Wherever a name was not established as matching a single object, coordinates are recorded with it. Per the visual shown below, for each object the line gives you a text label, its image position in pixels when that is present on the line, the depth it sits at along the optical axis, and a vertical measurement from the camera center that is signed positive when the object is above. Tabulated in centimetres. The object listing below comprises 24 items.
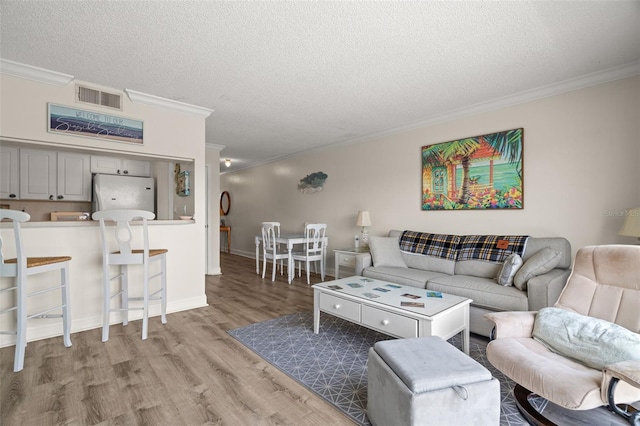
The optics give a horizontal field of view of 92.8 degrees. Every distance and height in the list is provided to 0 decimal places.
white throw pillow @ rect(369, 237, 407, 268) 379 -51
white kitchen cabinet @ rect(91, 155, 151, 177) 439 +68
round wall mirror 867 +25
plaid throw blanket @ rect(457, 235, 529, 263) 307 -37
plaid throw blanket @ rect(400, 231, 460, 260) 356 -40
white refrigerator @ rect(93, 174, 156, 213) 427 +29
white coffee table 212 -74
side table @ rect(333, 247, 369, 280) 451 -68
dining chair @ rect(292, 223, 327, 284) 489 -58
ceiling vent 289 +112
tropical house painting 333 +46
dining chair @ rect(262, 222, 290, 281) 502 -57
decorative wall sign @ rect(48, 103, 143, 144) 278 +85
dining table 484 -48
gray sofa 251 -68
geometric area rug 182 -113
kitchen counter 263 -11
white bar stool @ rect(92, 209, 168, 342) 259 -42
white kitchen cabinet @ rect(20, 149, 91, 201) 394 +49
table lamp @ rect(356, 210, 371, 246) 464 -15
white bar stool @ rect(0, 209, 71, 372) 210 -42
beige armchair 131 -71
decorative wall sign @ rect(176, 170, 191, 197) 403 +38
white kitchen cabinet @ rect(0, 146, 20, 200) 380 +49
